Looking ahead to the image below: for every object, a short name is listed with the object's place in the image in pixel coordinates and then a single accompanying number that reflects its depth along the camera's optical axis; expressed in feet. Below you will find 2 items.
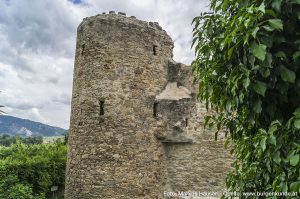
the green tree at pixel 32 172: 42.29
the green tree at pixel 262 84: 9.06
